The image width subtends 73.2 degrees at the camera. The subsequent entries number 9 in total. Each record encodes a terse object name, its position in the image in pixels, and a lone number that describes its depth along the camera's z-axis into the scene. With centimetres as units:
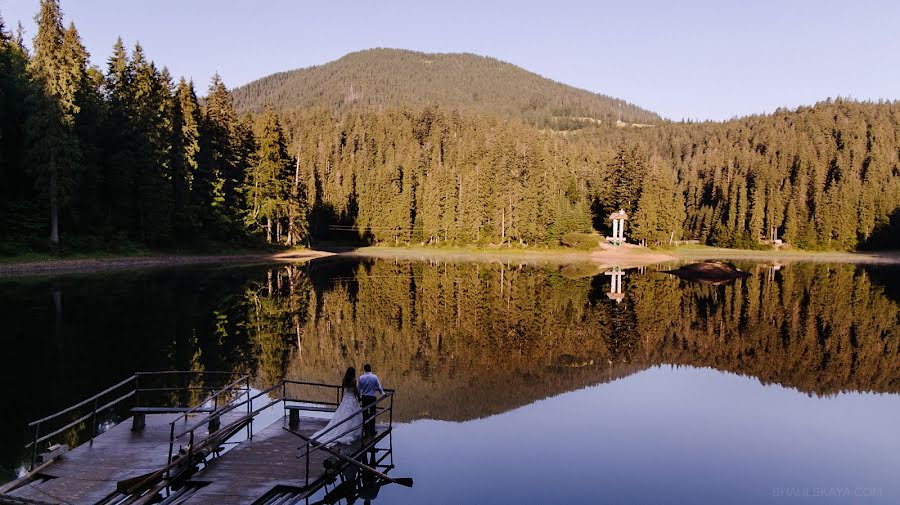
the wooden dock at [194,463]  1029
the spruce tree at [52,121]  5131
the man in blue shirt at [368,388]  1377
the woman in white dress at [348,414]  1288
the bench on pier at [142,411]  1327
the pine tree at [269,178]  7775
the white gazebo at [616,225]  9512
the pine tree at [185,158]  6412
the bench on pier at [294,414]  1400
